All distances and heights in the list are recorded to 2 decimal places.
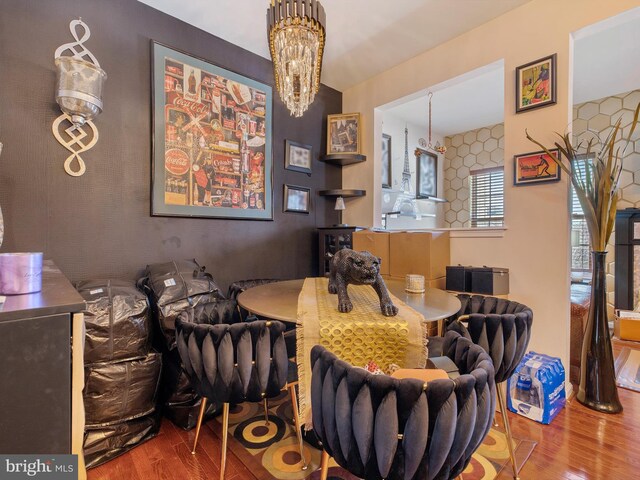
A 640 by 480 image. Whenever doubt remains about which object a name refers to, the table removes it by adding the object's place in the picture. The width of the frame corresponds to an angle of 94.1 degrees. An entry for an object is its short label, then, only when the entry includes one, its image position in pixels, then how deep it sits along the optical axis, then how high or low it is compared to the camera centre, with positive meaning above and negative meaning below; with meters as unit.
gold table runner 1.15 -0.40
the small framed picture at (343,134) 3.33 +1.17
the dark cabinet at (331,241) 3.00 -0.04
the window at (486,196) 4.70 +0.69
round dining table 1.26 -0.32
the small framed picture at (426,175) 4.66 +1.03
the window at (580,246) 3.86 -0.08
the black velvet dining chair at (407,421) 0.73 -0.46
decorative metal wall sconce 1.76 +0.84
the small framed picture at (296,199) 3.07 +0.41
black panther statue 1.27 -0.17
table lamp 3.19 +0.36
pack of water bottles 1.79 -0.93
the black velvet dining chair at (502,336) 1.29 -0.43
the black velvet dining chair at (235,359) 1.24 -0.52
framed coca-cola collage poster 2.28 +0.81
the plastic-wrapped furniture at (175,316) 1.72 -0.47
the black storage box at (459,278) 2.28 -0.31
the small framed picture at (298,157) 3.06 +0.85
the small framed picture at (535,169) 2.08 +0.51
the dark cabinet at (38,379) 0.66 -0.34
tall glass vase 1.89 -0.75
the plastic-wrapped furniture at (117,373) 1.51 -0.74
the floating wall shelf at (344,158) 3.29 +0.89
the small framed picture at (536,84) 2.07 +1.12
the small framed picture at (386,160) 3.99 +1.06
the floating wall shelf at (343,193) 3.27 +0.50
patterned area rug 1.41 -1.12
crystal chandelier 1.47 +1.02
